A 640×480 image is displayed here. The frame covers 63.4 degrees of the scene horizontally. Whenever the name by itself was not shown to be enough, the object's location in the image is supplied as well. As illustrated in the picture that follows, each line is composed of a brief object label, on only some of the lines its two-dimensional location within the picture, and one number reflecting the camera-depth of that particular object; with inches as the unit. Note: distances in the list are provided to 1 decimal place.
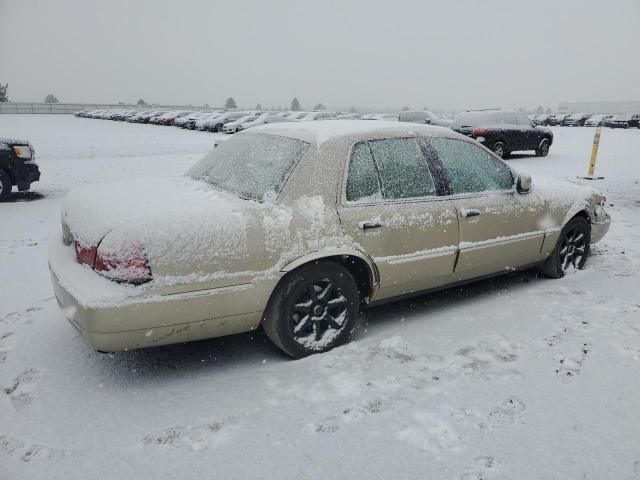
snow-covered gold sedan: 113.8
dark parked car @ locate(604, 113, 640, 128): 1624.0
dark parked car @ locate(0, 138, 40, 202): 350.0
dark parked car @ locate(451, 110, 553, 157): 629.3
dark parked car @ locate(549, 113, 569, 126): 1880.5
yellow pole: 462.9
